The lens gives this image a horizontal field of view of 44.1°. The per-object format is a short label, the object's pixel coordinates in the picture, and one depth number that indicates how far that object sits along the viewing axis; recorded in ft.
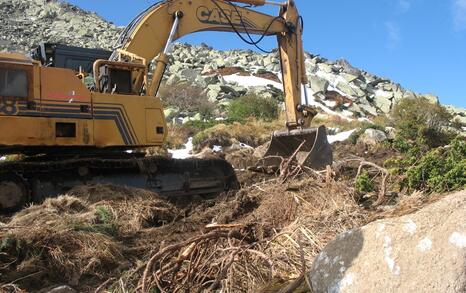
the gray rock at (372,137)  59.11
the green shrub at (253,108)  77.51
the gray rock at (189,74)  112.68
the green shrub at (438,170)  21.84
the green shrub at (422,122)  57.82
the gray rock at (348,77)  140.89
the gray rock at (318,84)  117.80
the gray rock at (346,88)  125.80
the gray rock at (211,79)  109.50
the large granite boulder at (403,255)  12.05
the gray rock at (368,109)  108.78
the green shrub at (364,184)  22.84
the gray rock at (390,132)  63.68
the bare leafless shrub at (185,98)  84.43
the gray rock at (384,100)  118.83
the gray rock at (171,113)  74.33
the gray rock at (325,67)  149.86
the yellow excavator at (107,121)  29.43
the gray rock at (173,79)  98.33
